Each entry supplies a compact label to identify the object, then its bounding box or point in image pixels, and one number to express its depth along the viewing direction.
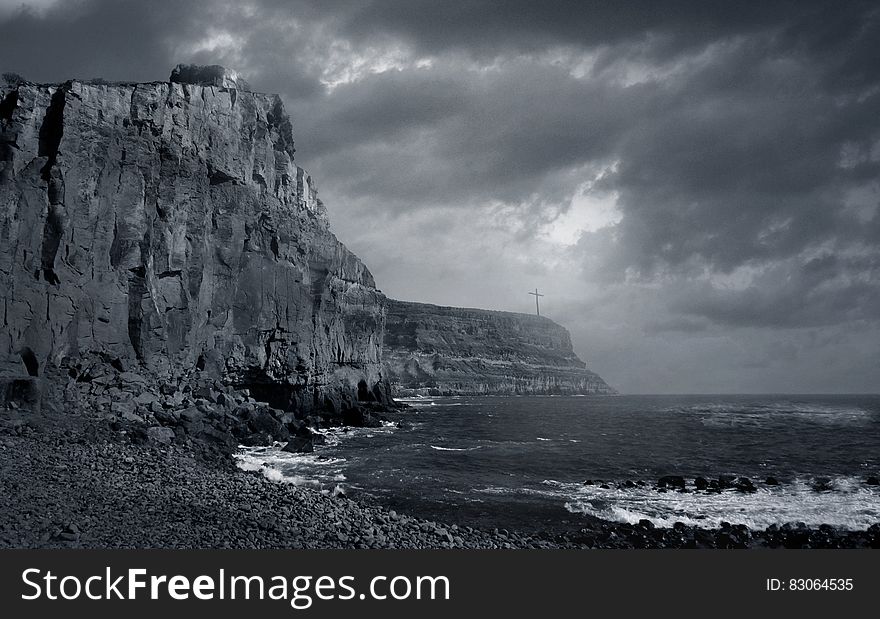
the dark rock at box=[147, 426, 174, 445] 24.63
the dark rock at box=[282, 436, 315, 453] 30.56
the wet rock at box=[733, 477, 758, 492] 23.44
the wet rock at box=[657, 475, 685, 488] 24.08
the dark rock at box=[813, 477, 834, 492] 23.80
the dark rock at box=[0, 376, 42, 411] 24.06
